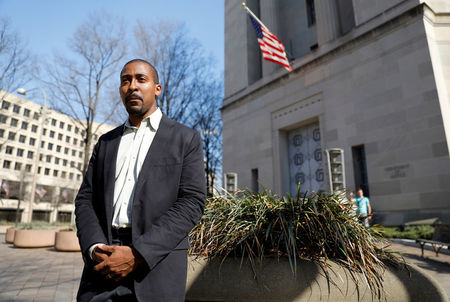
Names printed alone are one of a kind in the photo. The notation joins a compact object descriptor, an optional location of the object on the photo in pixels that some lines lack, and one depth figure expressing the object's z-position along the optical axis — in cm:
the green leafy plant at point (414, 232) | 905
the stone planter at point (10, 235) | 1321
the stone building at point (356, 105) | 1109
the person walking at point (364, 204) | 1009
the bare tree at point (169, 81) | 1853
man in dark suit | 145
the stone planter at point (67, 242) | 1034
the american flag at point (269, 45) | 1320
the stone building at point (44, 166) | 5441
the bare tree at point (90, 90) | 1700
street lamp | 1979
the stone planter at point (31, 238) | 1144
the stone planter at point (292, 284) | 247
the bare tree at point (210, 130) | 2752
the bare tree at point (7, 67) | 1515
